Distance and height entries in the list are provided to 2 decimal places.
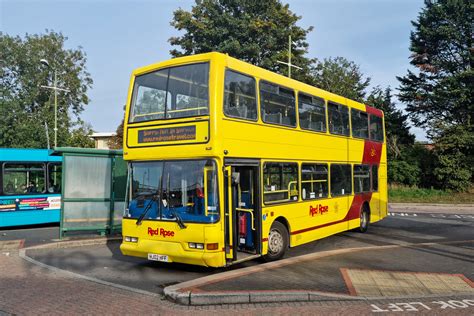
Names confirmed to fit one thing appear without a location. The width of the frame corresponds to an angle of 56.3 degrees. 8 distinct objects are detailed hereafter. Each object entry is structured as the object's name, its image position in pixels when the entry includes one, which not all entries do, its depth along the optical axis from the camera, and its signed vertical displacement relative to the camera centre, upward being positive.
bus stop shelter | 12.91 -0.23
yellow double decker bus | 8.23 +0.37
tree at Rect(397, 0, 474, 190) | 32.19 +7.44
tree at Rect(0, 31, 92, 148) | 43.97 +11.17
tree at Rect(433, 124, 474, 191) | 31.80 +1.43
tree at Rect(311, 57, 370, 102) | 37.19 +8.61
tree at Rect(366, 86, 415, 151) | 37.25 +4.92
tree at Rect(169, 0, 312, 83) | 35.81 +12.37
